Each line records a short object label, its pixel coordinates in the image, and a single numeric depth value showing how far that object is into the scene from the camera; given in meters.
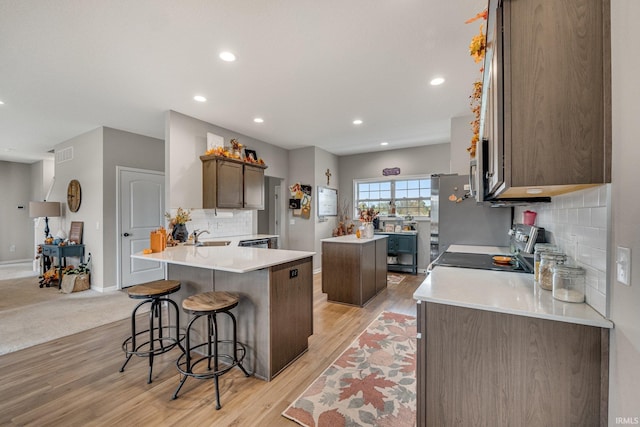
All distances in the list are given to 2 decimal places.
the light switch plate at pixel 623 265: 0.86
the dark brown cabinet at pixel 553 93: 0.99
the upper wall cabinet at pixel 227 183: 4.06
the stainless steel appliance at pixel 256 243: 4.32
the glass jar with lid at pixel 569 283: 1.19
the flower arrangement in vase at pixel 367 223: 4.19
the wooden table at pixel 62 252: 4.63
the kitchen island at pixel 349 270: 3.66
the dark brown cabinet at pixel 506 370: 1.02
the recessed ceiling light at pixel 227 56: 2.44
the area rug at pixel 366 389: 1.67
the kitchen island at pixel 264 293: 2.08
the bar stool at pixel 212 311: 1.84
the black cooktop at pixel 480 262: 1.92
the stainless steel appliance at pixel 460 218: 3.24
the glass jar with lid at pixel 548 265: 1.35
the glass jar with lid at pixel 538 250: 1.53
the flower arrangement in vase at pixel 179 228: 3.39
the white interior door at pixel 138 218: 4.62
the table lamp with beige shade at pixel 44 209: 5.01
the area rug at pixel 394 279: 5.08
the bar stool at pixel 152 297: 2.10
